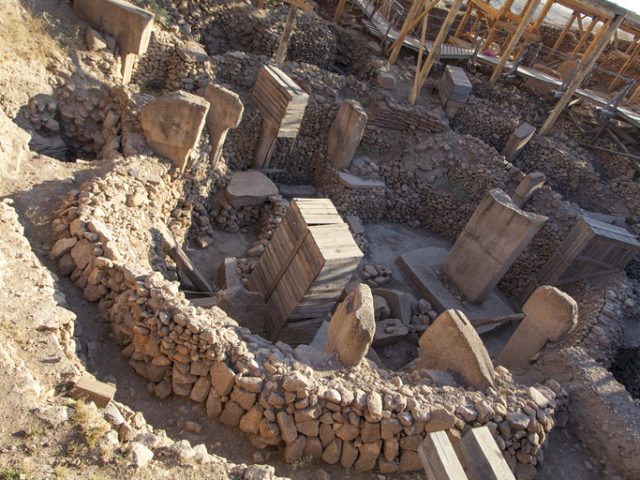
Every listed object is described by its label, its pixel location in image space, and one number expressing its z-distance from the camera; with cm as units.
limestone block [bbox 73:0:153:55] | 860
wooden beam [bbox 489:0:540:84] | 1274
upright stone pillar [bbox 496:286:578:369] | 652
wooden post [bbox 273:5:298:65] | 1077
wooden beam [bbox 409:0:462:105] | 1136
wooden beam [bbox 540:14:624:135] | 1210
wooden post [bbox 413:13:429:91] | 1184
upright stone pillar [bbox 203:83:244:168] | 804
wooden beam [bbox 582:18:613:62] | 1256
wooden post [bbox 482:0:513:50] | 1489
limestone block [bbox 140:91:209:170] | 723
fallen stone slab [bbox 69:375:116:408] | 379
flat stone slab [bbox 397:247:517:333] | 898
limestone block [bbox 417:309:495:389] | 563
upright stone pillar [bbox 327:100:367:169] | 1008
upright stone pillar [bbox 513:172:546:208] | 1036
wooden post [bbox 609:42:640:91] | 1597
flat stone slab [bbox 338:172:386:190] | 1041
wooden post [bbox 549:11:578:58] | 1597
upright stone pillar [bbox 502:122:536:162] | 1229
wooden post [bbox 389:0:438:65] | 1215
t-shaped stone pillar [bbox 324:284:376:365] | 505
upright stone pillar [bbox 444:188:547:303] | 823
